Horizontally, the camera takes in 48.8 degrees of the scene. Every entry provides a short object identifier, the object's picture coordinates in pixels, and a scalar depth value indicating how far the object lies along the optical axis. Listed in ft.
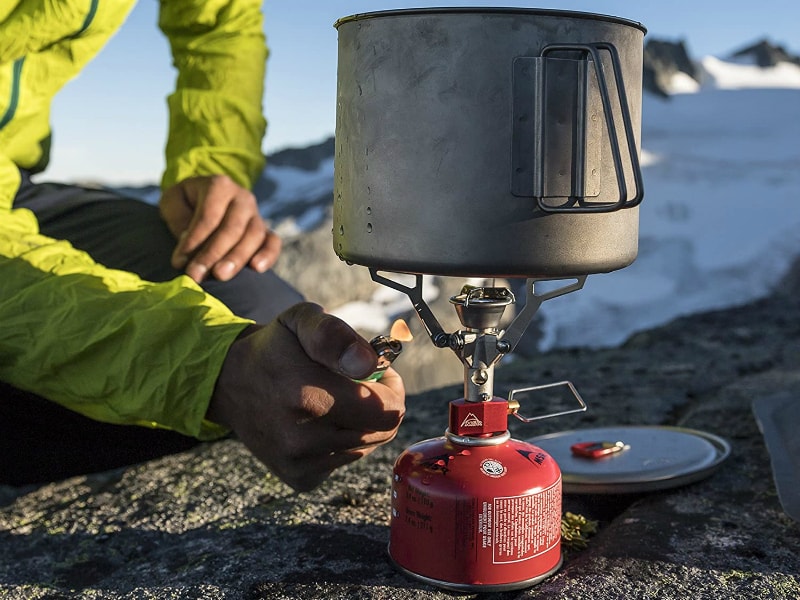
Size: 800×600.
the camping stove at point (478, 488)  3.49
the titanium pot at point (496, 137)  3.14
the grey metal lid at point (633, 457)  4.61
